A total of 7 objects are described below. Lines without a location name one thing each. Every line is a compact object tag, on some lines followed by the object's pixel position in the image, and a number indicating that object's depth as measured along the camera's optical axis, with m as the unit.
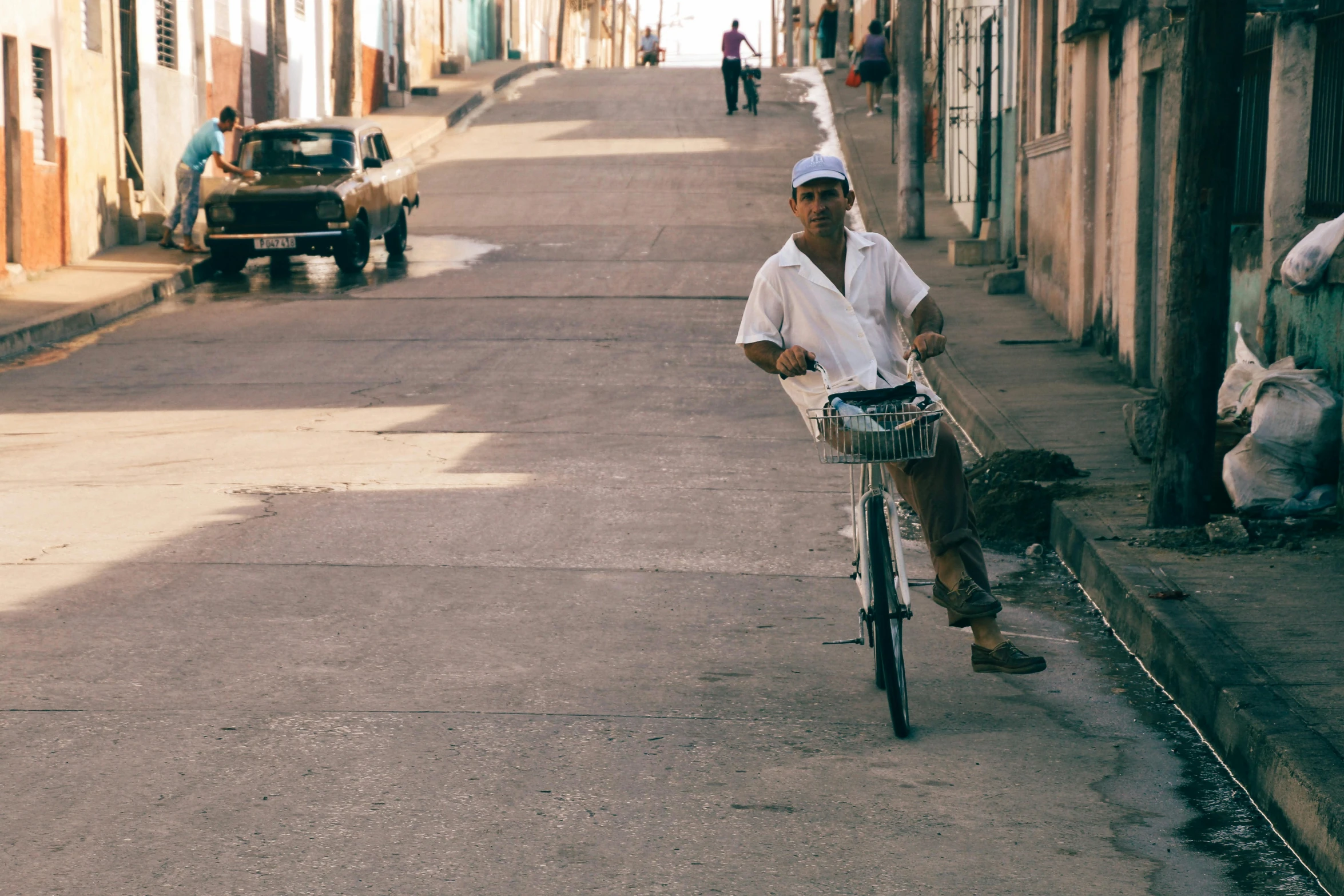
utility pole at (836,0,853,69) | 50.94
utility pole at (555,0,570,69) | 77.62
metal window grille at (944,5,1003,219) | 22.39
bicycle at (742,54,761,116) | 36.69
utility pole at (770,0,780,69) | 92.06
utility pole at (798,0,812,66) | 66.06
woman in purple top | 34.28
